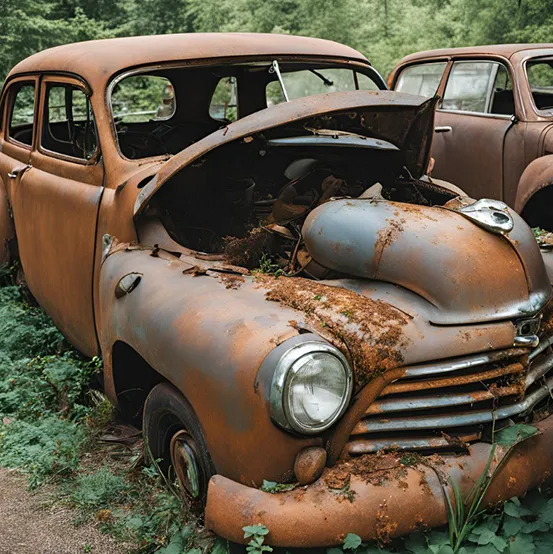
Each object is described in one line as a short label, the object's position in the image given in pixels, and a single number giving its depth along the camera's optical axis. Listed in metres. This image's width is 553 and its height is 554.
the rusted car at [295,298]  2.25
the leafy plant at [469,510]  2.25
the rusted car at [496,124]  5.87
